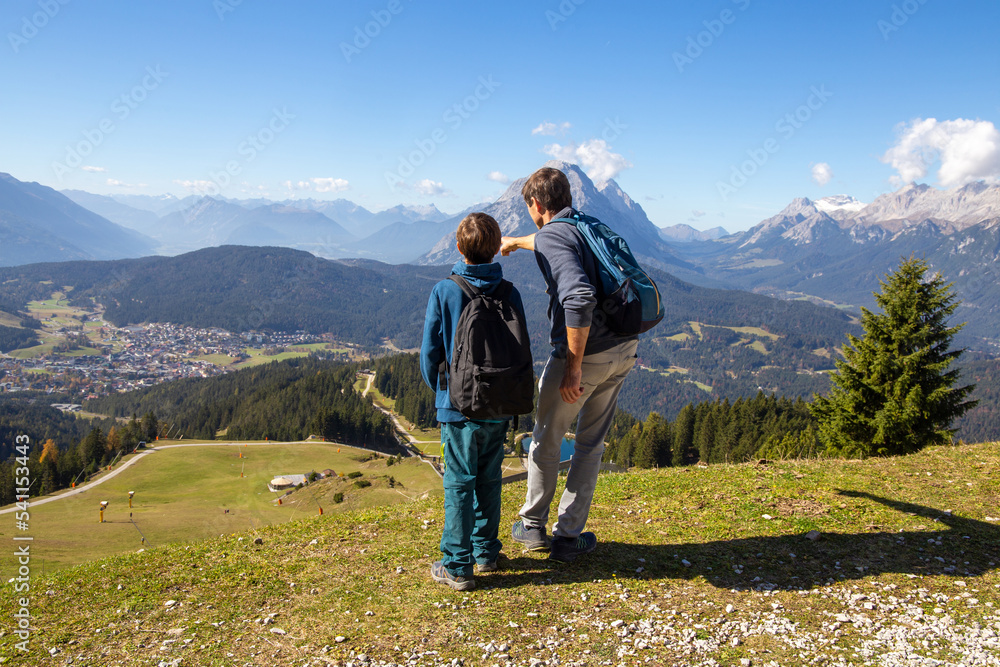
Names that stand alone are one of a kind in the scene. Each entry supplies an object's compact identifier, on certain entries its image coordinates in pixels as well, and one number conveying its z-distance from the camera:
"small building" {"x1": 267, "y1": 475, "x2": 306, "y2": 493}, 50.38
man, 4.78
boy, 4.82
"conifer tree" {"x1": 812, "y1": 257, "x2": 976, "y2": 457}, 17.16
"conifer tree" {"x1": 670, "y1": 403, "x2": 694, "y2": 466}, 61.38
